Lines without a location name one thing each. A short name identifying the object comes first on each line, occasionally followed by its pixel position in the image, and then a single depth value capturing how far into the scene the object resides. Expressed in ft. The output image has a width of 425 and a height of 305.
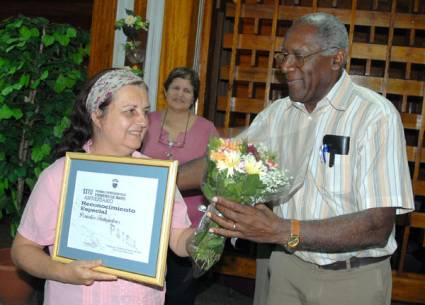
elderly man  5.65
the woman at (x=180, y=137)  10.13
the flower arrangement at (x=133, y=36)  12.13
